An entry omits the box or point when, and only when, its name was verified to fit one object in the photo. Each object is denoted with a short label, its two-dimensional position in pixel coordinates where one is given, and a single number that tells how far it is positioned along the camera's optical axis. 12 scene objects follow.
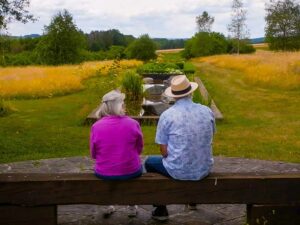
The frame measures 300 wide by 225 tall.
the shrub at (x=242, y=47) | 73.72
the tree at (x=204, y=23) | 77.88
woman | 4.71
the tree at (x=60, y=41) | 48.97
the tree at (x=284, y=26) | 58.12
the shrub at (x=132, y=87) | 14.10
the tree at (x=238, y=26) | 70.00
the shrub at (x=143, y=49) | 53.69
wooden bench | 4.61
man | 4.73
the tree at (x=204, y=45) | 68.94
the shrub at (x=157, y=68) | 27.03
